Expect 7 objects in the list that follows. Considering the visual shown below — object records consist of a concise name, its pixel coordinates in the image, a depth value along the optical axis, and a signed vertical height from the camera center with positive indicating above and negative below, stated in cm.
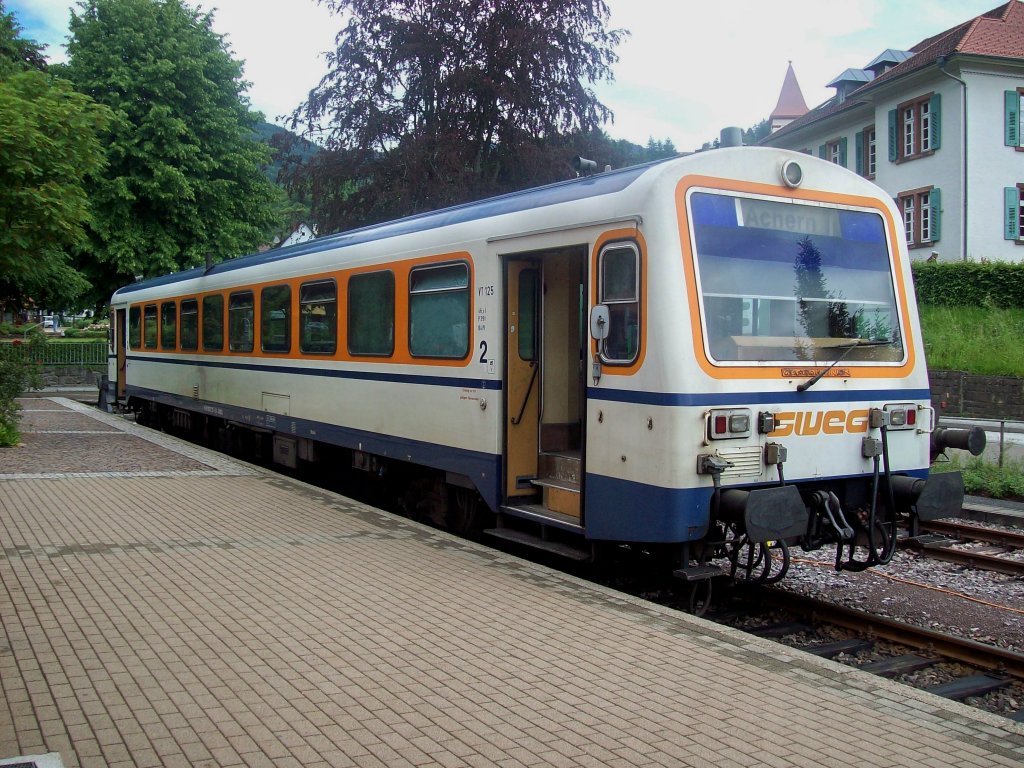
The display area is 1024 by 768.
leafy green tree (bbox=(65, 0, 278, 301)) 3170 +702
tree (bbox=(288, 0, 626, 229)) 2297 +615
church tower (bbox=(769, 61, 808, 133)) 6725 +1718
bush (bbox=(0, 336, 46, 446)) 1524 -48
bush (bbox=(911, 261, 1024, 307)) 2548 +174
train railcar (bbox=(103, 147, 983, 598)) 641 -11
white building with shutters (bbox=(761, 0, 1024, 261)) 3056 +677
